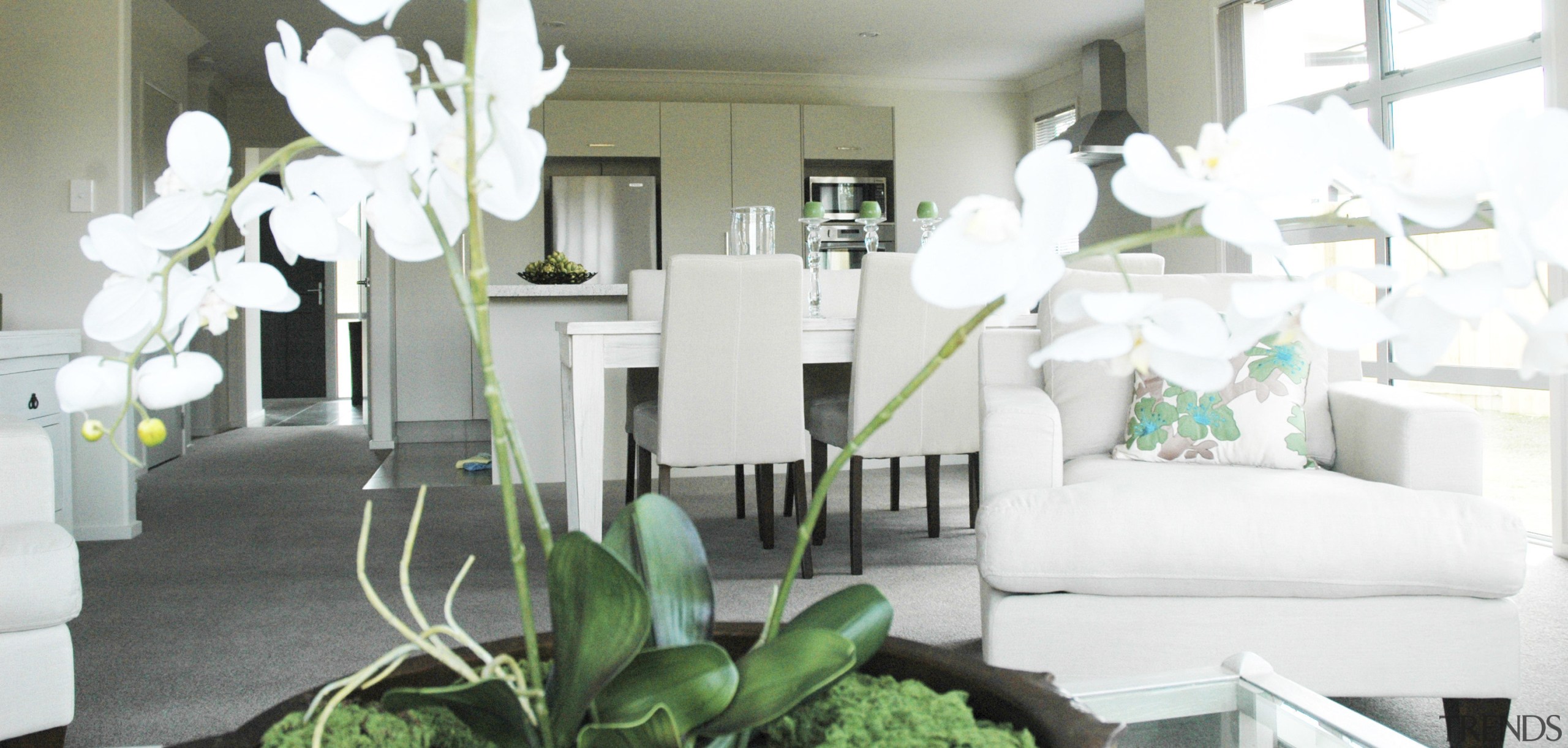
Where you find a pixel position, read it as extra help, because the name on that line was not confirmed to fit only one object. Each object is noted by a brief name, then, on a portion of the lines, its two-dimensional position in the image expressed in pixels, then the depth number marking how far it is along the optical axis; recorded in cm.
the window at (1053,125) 755
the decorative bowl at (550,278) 460
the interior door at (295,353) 1035
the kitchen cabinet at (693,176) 738
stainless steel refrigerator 725
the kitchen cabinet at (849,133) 753
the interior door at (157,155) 568
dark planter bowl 54
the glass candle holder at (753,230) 364
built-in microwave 765
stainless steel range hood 623
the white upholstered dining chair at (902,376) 308
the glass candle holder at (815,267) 370
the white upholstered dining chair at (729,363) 296
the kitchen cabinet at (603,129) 719
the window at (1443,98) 368
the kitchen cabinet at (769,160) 747
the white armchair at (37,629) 165
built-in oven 755
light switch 381
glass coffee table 96
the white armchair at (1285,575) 175
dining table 293
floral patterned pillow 229
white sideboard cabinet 334
